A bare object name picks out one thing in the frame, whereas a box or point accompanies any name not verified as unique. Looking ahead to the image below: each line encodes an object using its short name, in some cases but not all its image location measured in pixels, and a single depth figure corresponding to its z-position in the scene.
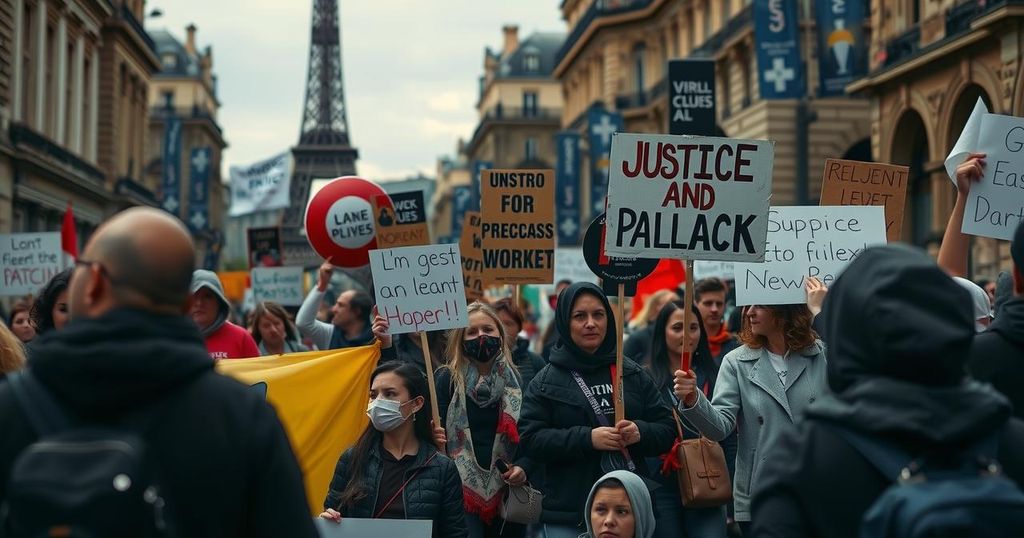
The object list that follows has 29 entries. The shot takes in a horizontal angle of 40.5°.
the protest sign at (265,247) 17.38
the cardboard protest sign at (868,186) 7.77
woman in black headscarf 6.52
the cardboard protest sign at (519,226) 9.80
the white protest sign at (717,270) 15.92
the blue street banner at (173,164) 45.25
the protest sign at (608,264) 7.94
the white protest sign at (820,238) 6.80
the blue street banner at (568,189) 42.34
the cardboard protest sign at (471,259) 11.45
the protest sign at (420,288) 8.09
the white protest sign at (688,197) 6.29
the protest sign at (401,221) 9.38
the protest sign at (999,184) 6.50
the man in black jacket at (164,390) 2.68
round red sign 10.18
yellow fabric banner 7.04
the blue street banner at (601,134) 38.69
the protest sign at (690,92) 16.86
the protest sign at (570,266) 17.44
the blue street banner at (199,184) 41.75
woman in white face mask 6.01
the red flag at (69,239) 13.98
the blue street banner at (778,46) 26.97
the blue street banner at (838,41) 26.47
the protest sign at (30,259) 12.54
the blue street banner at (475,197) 38.75
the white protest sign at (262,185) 28.70
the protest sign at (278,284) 15.21
